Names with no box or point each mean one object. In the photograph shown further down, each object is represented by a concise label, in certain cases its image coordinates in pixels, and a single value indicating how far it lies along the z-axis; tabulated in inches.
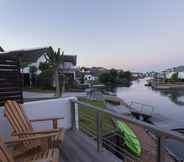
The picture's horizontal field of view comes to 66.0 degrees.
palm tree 536.1
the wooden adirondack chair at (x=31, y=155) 52.7
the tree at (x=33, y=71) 667.6
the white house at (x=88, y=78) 1252.9
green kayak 190.6
